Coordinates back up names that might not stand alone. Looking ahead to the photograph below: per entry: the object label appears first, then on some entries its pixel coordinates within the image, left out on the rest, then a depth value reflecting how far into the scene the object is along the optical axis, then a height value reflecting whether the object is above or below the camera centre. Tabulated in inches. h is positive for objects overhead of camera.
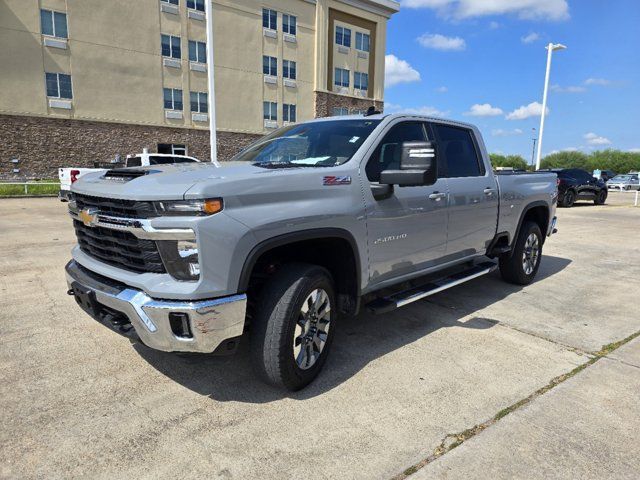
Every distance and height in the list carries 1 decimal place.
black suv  748.6 -28.2
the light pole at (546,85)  1077.1 +203.4
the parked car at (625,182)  1503.9 -37.7
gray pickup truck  103.3 -19.6
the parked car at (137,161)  550.3 +1.2
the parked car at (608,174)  1752.8 -12.4
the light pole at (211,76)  682.8 +139.2
